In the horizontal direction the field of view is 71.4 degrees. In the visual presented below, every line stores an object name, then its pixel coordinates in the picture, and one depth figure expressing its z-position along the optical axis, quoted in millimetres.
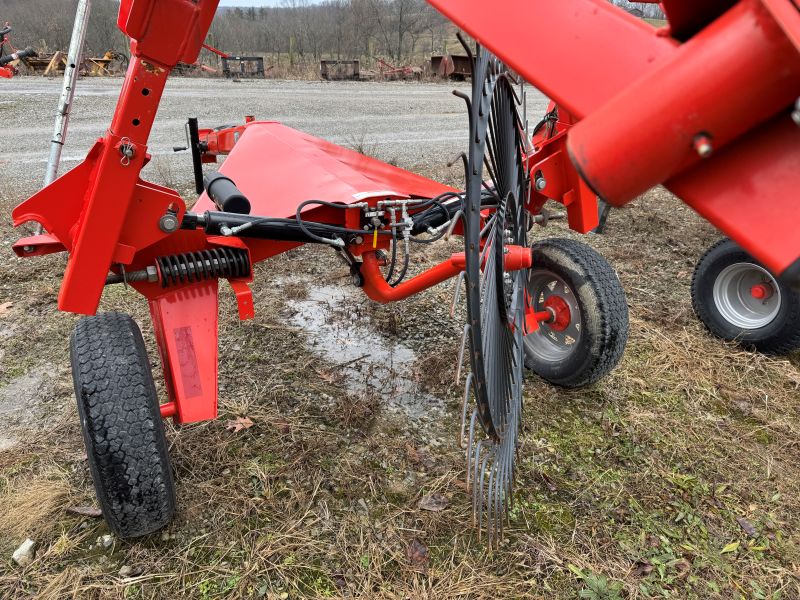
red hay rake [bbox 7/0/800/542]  661
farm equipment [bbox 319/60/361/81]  19438
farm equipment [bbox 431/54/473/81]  20672
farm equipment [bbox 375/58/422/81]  20953
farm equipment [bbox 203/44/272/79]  18891
